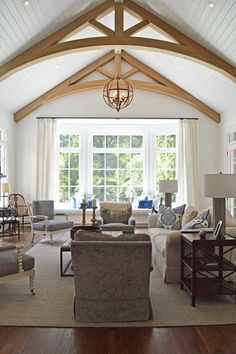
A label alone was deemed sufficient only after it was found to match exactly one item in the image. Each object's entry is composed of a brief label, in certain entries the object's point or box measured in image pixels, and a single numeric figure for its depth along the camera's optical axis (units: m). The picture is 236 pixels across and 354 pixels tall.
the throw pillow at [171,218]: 6.25
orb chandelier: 6.57
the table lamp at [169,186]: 7.04
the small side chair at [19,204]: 9.04
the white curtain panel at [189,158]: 9.64
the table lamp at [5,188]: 8.30
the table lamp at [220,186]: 4.07
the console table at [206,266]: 3.91
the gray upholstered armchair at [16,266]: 4.03
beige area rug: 3.49
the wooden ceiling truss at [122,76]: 9.27
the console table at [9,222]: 7.95
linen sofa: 4.62
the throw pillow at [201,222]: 5.04
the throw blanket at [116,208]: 7.79
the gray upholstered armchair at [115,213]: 7.75
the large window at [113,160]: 10.38
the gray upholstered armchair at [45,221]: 7.30
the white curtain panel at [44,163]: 9.65
